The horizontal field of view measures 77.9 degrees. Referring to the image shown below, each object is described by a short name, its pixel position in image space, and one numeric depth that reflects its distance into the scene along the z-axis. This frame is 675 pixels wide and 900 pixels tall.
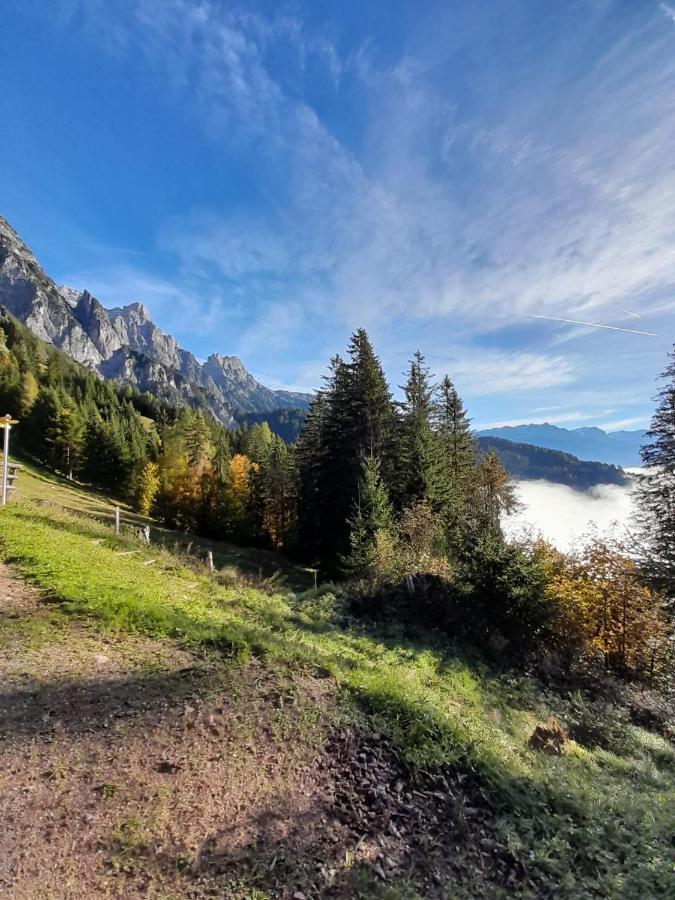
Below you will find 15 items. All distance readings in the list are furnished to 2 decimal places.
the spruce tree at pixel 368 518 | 20.70
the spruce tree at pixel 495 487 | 36.84
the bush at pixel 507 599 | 15.62
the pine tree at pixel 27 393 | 70.69
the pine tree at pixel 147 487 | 52.00
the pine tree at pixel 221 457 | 46.38
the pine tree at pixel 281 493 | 41.33
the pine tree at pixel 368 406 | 30.11
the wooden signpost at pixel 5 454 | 15.57
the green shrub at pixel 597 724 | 10.75
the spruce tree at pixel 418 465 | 27.95
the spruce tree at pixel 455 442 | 32.66
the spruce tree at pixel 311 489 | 32.06
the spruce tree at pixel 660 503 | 18.34
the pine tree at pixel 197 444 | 49.56
